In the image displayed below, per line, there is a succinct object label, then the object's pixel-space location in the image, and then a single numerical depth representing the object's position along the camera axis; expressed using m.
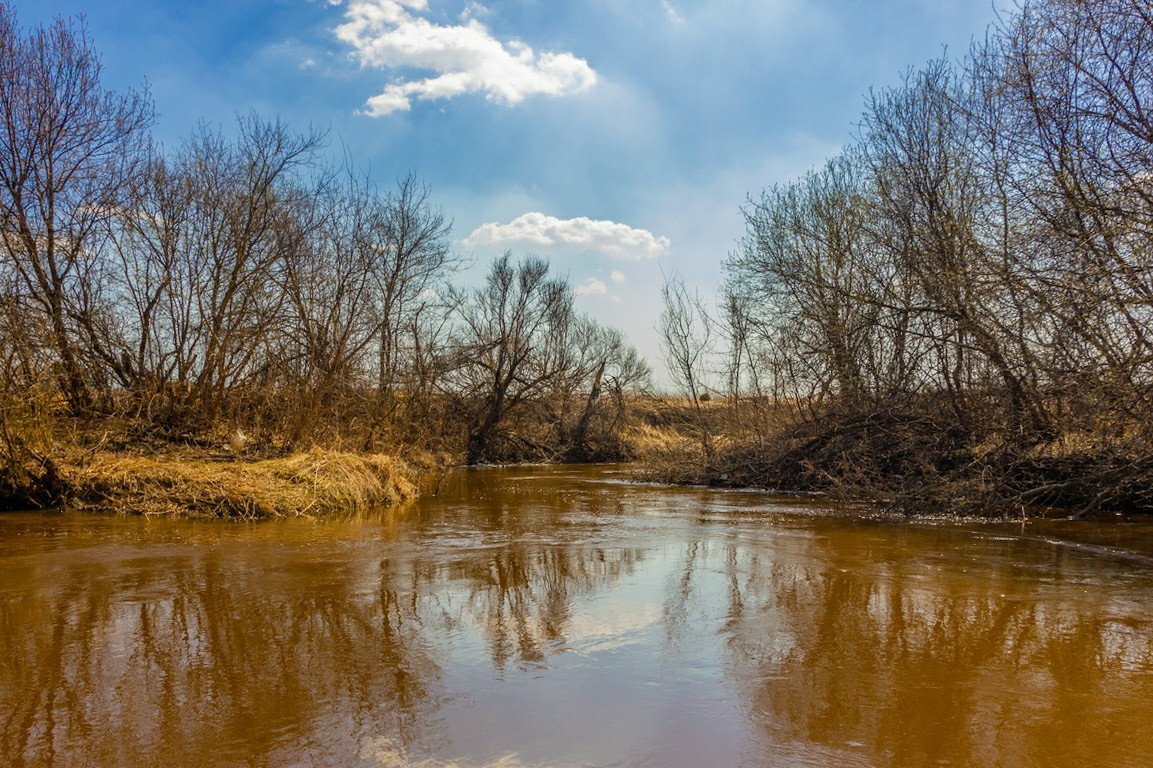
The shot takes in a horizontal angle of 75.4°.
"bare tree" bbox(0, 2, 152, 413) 12.21
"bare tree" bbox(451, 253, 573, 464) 28.92
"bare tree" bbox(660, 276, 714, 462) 22.18
